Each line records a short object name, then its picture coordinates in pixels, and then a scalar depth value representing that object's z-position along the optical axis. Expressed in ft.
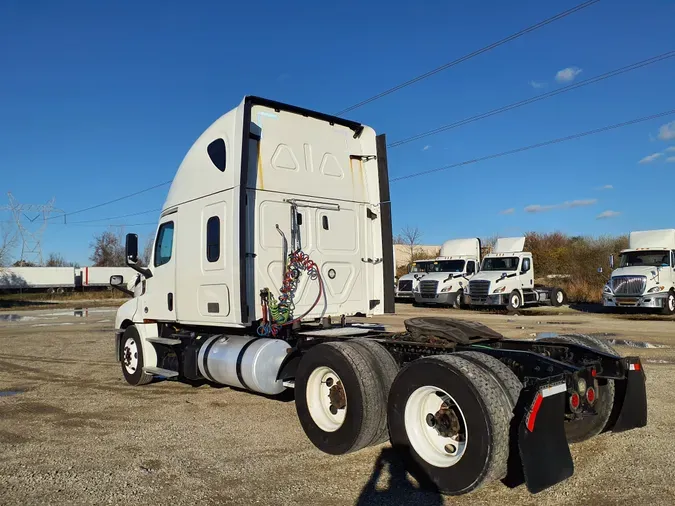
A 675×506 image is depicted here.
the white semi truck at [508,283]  85.46
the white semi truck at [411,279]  99.71
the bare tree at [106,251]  265.67
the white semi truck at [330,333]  14.03
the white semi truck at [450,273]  91.91
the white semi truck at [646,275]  74.33
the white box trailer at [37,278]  170.40
